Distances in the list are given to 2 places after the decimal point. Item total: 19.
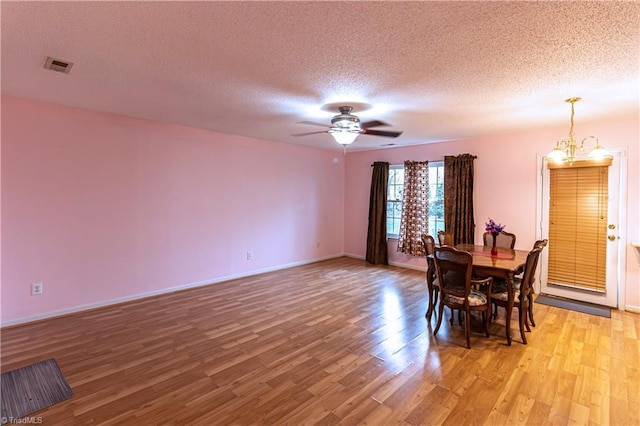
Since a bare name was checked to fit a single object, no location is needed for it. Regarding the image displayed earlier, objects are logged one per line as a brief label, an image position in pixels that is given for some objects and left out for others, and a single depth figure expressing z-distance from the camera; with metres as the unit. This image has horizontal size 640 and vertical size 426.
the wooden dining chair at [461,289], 3.07
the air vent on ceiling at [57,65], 2.45
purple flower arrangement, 3.85
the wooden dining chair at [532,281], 3.39
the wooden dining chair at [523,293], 3.18
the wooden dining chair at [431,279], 3.68
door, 4.17
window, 5.94
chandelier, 3.22
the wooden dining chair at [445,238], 4.41
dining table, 3.10
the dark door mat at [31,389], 2.11
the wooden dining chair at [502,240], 4.46
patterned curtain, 6.01
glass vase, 3.81
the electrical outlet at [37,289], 3.56
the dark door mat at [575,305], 4.03
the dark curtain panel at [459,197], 5.35
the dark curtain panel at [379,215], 6.59
